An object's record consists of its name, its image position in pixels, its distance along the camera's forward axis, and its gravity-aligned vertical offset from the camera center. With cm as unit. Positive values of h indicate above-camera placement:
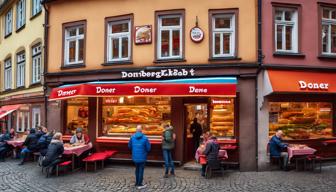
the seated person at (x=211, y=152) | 1236 -152
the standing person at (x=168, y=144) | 1295 -133
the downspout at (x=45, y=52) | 1735 +232
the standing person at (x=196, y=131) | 1509 -103
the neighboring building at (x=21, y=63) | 1936 +232
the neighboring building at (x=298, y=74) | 1379 +111
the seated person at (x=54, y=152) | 1276 -160
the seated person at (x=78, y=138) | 1472 -129
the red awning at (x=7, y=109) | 2115 -30
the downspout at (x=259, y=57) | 1375 +168
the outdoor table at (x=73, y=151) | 1359 -164
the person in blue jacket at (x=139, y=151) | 1101 -133
